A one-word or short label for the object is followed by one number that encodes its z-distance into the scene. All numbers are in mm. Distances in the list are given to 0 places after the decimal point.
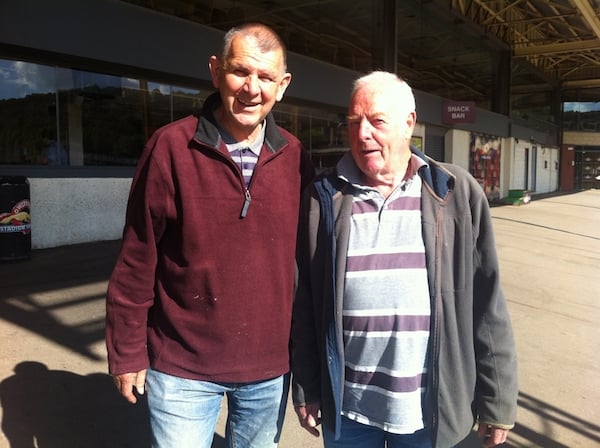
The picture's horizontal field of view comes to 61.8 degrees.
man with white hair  1690
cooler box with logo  6852
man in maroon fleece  1692
